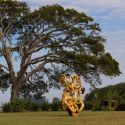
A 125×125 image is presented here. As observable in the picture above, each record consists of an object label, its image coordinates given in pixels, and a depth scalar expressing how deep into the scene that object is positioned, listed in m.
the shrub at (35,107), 44.76
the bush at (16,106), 39.84
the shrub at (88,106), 46.34
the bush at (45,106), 46.38
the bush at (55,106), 45.19
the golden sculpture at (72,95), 26.70
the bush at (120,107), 44.97
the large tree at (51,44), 44.28
